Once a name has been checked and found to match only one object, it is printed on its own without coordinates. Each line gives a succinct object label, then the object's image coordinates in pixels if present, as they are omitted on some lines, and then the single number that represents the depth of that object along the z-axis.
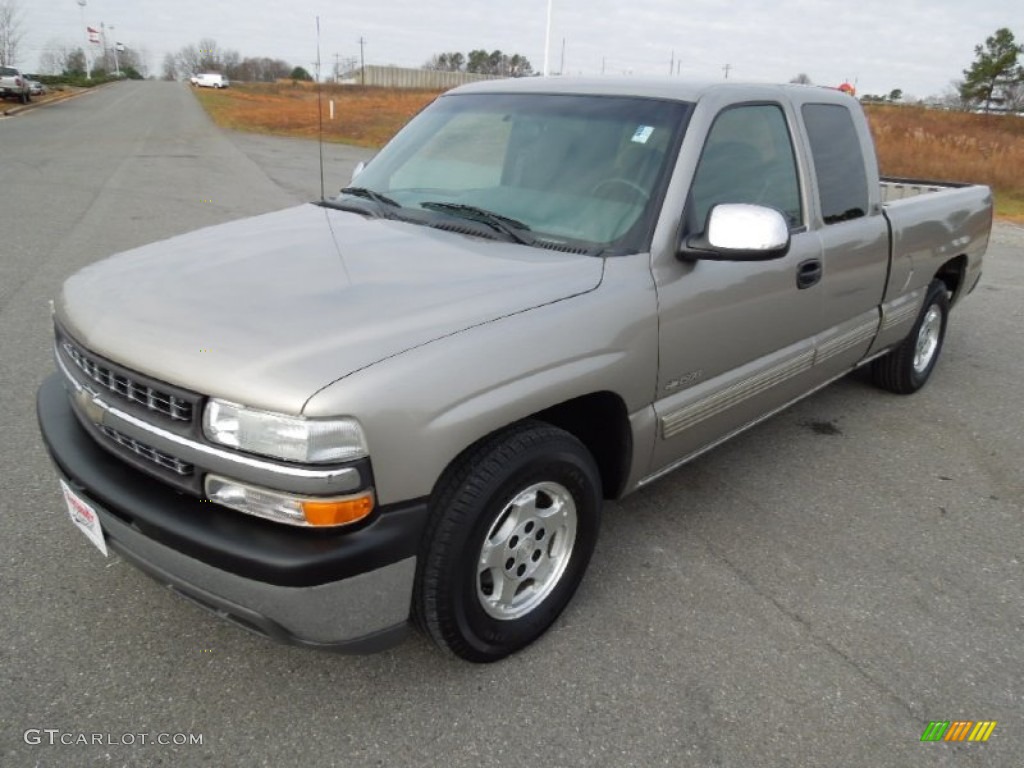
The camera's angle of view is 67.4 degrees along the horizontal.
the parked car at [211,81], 84.38
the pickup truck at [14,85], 36.75
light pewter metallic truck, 1.92
